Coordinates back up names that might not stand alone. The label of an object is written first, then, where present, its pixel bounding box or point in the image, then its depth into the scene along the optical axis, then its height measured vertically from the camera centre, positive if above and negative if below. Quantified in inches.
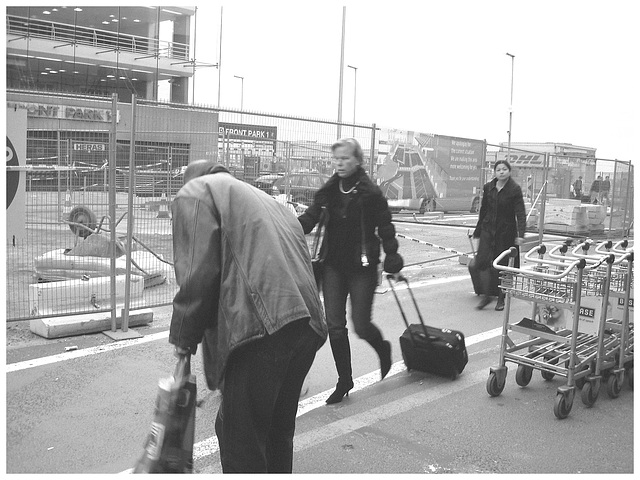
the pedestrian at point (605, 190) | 745.0 -1.4
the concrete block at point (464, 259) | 490.3 -54.9
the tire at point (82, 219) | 343.6 -28.4
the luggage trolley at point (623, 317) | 213.6 -41.2
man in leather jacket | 114.3 -21.8
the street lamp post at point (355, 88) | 1667.1 +221.4
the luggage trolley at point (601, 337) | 205.0 -46.4
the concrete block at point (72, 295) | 281.7 -54.5
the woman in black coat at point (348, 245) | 205.9 -20.2
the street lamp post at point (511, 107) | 1621.8 +185.2
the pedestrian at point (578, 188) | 709.9 -0.5
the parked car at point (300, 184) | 391.9 -5.8
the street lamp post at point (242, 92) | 1628.0 +200.3
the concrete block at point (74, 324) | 266.5 -63.1
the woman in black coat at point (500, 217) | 329.1 -16.1
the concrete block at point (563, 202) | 676.4 -14.7
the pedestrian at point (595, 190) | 738.2 -1.8
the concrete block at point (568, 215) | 701.9 -29.1
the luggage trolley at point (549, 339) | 195.6 -47.3
